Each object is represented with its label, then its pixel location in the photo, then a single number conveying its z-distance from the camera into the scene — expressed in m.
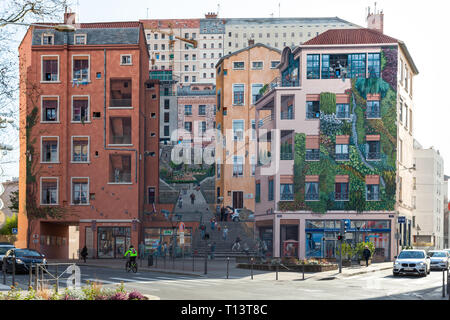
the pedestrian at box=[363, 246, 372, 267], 46.48
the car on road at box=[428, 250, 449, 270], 45.91
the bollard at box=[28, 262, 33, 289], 22.75
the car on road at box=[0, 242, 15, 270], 40.69
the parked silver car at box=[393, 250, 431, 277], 37.38
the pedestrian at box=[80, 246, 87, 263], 53.41
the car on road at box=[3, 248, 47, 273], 35.12
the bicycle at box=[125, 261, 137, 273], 38.47
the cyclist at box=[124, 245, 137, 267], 38.06
